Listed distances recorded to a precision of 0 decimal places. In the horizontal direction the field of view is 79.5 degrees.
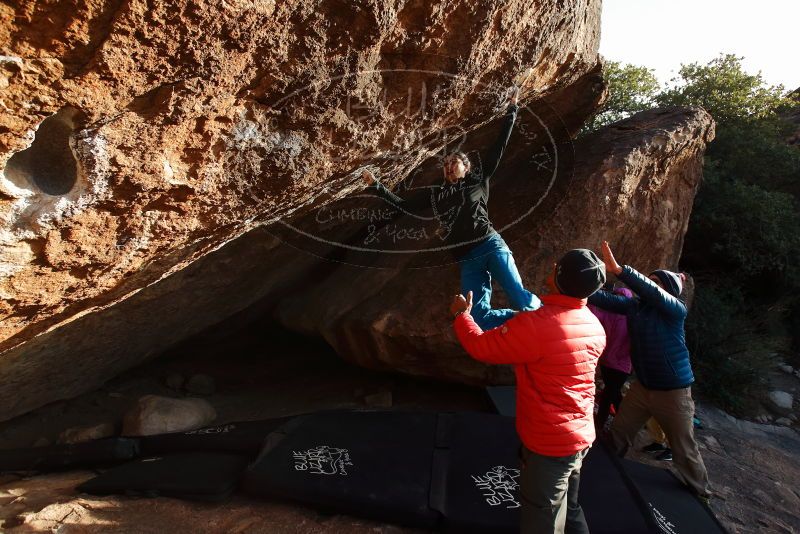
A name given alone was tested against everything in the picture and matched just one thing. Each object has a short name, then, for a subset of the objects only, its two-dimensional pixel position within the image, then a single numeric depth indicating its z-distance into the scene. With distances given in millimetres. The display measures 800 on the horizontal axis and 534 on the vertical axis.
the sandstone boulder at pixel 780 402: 5955
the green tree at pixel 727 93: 9320
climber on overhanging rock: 3309
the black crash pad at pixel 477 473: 2465
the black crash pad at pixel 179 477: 2707
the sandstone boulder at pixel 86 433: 4078
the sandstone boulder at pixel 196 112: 1810
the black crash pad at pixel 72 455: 3275
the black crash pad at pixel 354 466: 2561
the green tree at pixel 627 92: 10836
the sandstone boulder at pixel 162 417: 3941
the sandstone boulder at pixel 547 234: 4254
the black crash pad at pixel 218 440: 3102
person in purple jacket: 3631
